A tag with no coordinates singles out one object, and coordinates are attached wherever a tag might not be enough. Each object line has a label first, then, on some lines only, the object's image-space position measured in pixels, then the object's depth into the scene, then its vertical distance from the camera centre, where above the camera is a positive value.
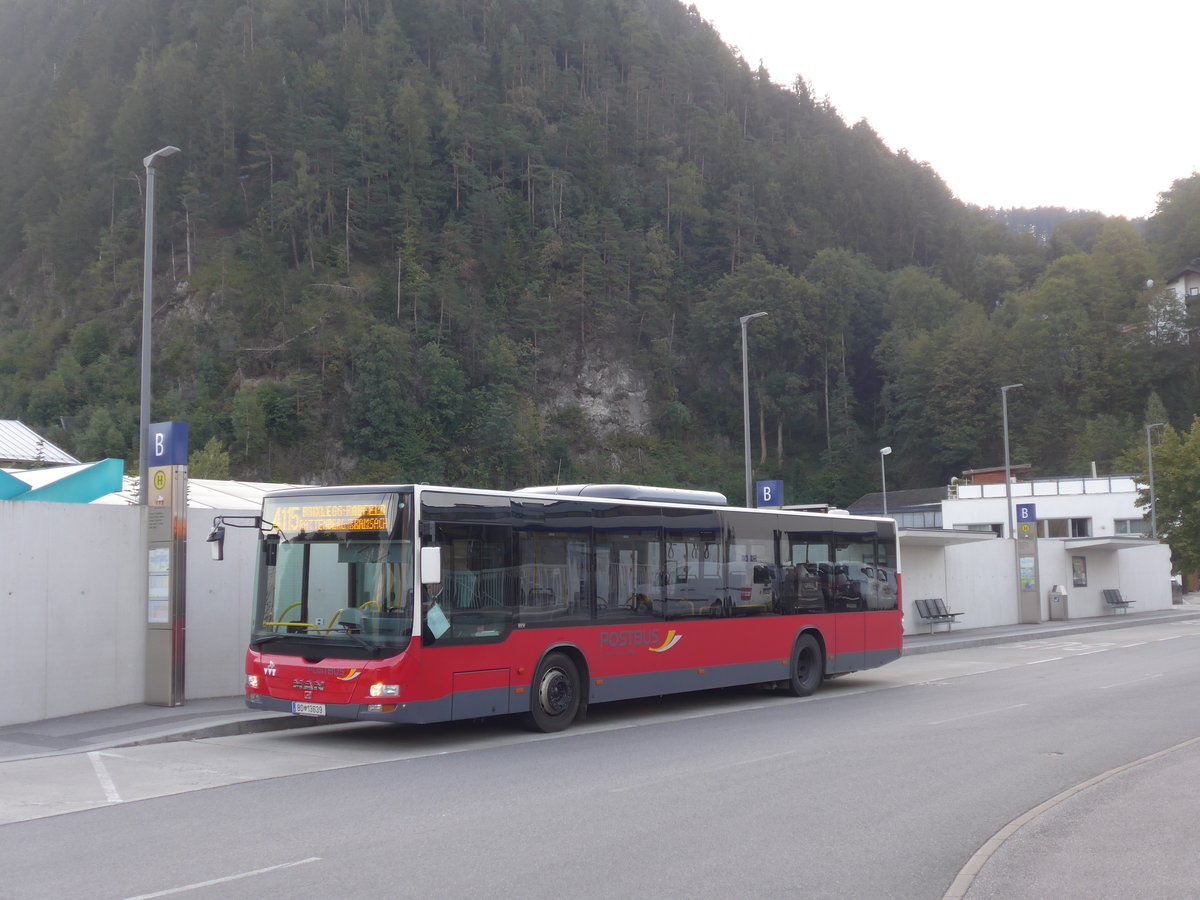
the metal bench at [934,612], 30.66 -1.52
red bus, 12.02 -0.43
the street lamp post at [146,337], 15.74 +3.62
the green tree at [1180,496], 52.03 +2.66
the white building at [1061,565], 31.23 -0.33
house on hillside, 102.00 +25.32
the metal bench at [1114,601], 41.22 -1.77
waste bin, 38.41 -1.66
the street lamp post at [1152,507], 50.33 +2.07
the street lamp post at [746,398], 29.92 +4.38
